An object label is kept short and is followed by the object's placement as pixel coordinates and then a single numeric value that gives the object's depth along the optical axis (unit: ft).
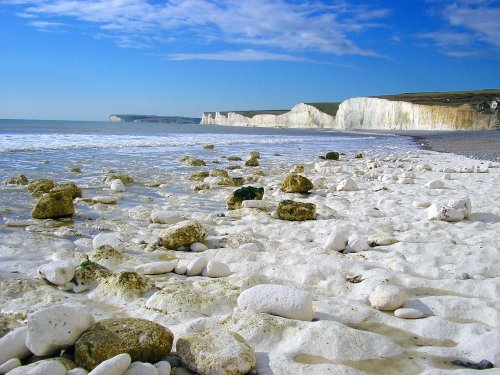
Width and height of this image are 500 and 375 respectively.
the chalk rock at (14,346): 7.64
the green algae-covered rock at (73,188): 24.17
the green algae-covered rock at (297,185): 26.91
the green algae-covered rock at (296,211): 19.48
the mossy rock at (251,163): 46.33
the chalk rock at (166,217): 18.83
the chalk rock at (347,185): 27.32
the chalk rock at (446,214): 18.35
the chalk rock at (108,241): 14.66
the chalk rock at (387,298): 10.23
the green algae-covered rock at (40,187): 24.74
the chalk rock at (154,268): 12.68
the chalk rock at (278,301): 9.59
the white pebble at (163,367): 7.34
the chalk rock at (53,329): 7.74
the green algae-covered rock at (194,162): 44.93
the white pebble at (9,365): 7.22
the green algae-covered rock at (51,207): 18.83
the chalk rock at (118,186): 26.99
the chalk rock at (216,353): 7.41
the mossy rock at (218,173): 34.16
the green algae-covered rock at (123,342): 7.46
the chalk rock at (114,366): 6.68
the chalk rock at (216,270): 12.57
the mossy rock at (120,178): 30.58
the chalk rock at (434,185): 27.68
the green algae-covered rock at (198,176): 33.16
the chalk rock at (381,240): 15.47
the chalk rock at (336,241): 14.83
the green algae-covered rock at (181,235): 15.33
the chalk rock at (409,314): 9.93
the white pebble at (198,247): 15.21
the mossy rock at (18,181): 28.50
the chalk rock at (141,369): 6.86
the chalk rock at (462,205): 18.78
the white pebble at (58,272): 11.56
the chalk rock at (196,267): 12.73
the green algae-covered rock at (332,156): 55.98
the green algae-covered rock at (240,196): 22.33
